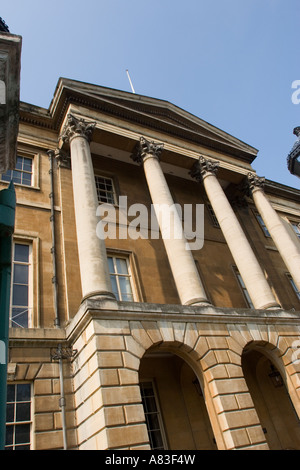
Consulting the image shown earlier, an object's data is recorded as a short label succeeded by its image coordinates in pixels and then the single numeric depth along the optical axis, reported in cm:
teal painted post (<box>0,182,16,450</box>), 241
